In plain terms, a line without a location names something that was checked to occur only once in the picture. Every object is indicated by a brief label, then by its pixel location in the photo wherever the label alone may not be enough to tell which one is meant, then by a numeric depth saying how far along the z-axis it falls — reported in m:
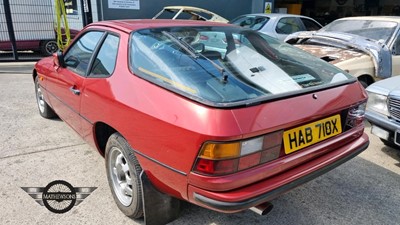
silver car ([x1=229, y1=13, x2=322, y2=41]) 7.52
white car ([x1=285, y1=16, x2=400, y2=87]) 4.64
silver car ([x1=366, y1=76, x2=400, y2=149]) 3.16
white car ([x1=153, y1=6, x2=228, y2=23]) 8.83
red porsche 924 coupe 1.77
